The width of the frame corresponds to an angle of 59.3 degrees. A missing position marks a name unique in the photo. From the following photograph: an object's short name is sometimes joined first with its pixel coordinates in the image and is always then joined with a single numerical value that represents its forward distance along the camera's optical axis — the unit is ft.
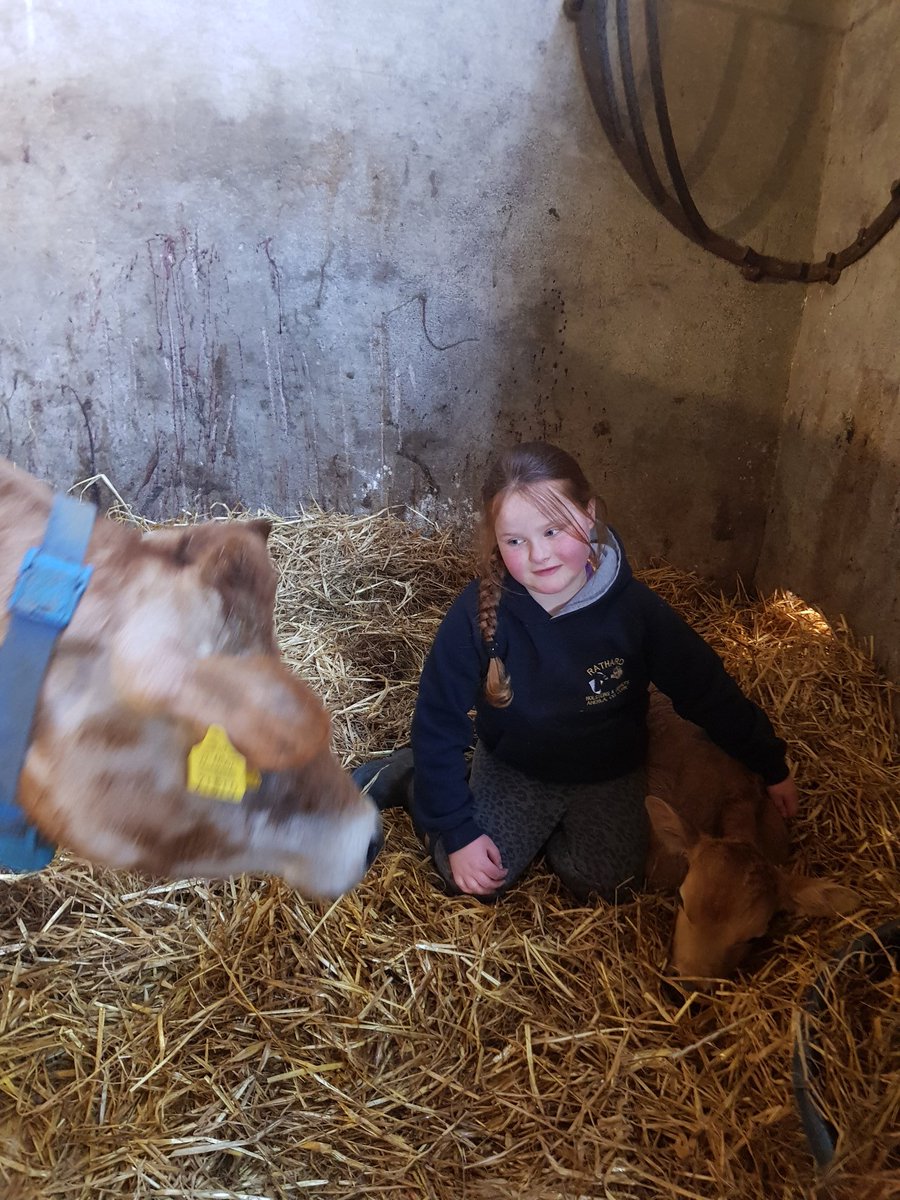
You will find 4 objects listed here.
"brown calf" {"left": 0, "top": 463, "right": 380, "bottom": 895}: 3.34
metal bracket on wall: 10.13
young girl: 6.61
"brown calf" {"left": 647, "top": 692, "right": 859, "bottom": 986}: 6.19
